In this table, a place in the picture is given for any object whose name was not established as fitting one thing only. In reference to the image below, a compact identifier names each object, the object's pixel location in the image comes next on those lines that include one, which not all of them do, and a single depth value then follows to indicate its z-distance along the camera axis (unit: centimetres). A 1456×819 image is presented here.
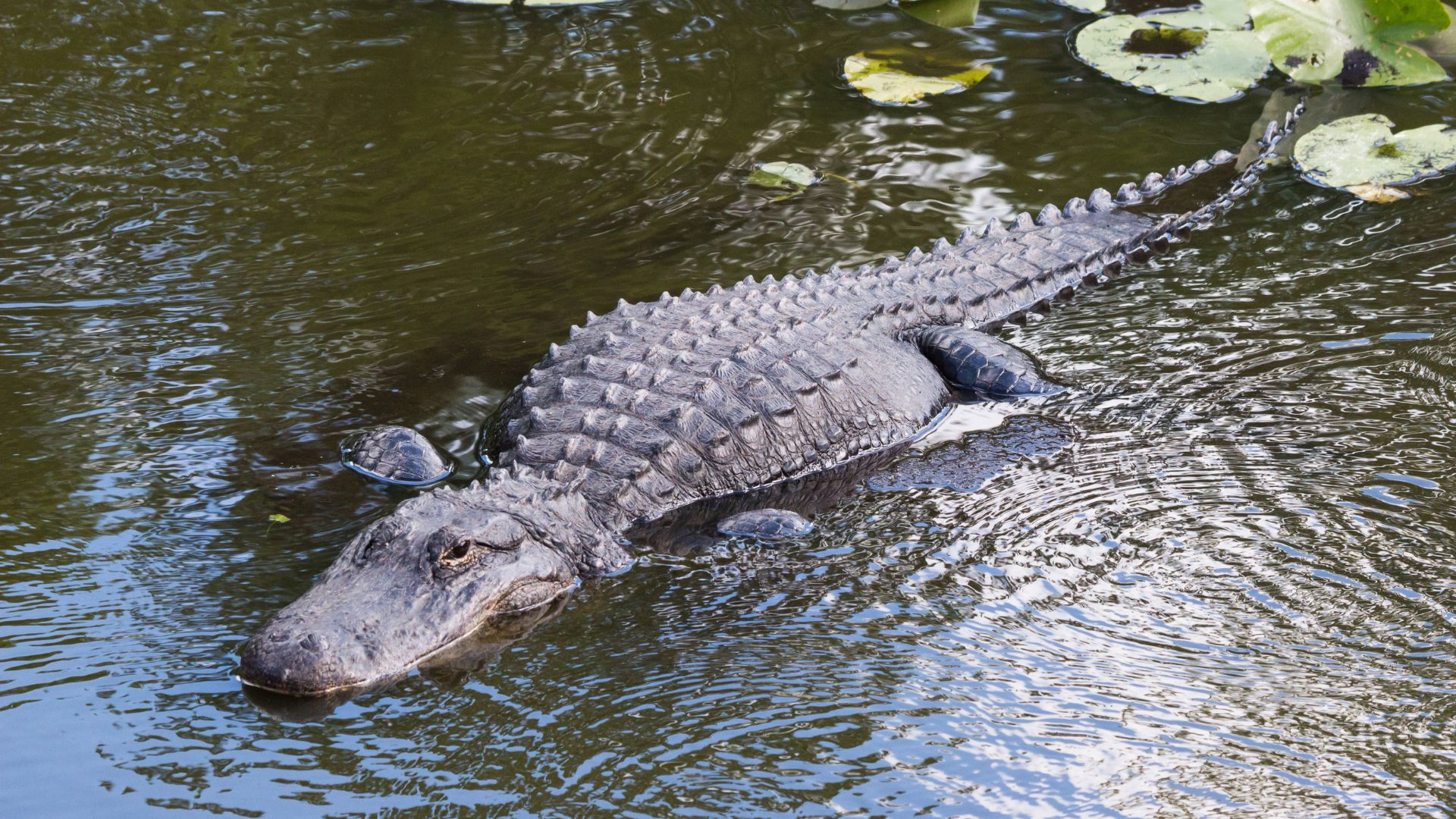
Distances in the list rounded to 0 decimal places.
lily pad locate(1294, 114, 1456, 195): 1269
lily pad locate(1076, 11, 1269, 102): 1473
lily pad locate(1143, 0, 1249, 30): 1548
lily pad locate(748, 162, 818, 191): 1302
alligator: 710
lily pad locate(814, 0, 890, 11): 1700
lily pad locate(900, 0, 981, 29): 1666
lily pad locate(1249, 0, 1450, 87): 1475
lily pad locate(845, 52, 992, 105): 1471
